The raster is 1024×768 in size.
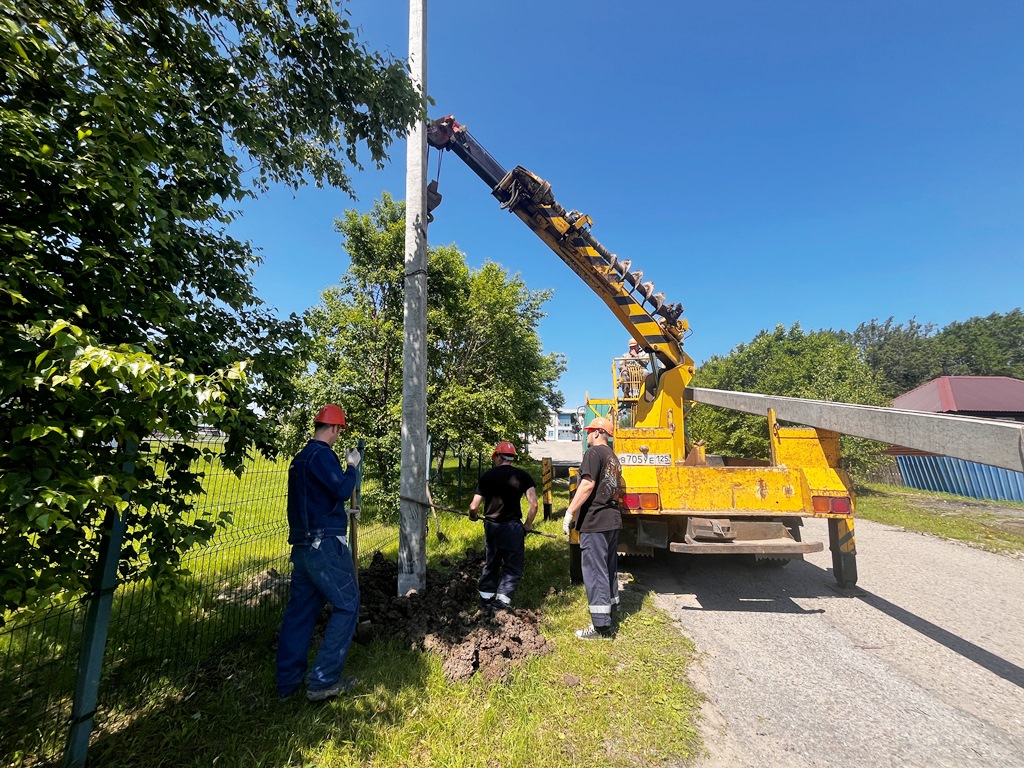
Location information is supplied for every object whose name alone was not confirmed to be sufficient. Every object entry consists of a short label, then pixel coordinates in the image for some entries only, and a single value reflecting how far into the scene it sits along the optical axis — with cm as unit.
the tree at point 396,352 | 866
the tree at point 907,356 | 5238
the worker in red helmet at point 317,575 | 284
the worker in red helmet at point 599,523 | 379
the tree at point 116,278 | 143
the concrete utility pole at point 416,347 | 418
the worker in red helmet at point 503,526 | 428
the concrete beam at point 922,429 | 251
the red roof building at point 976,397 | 2436
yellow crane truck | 430
